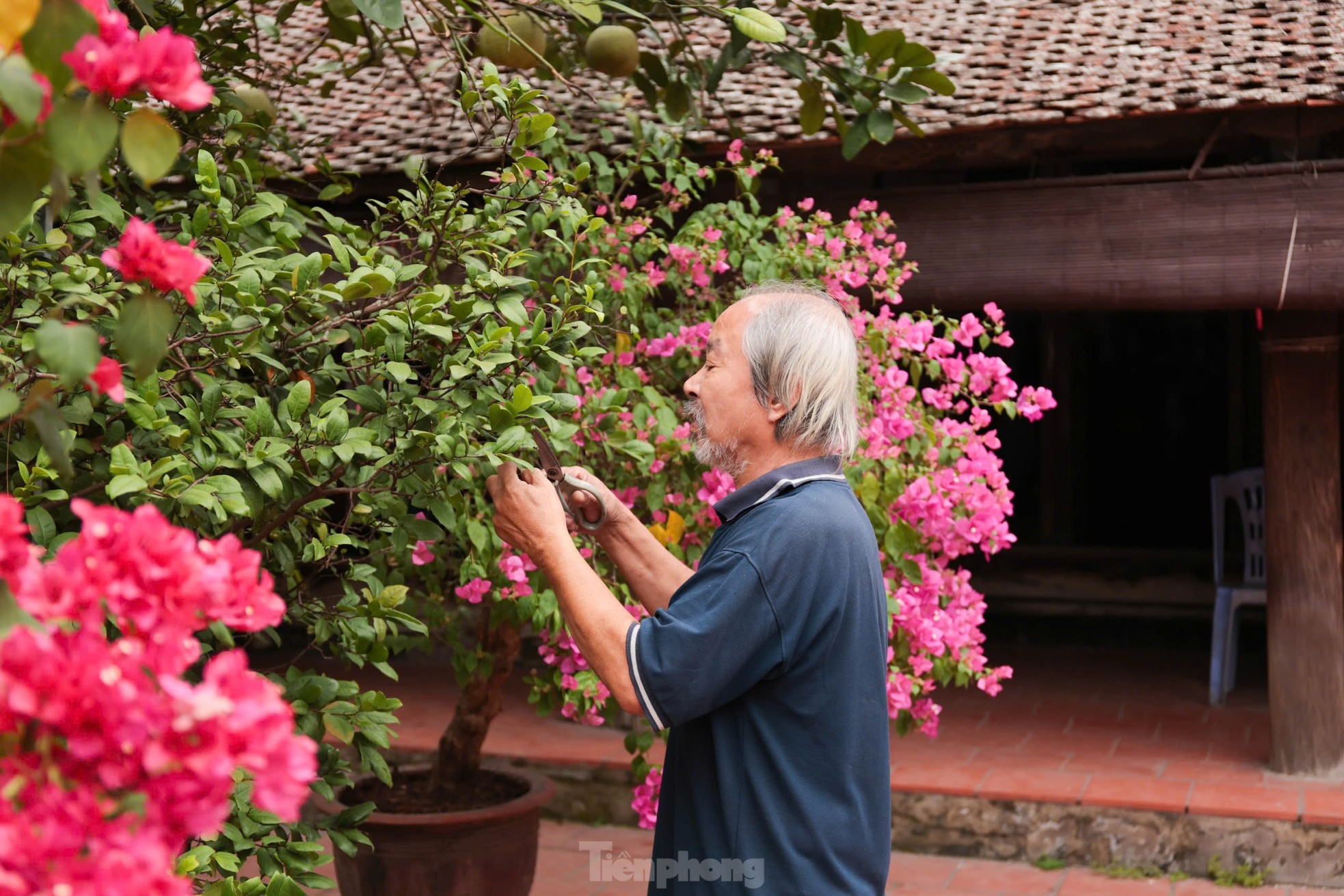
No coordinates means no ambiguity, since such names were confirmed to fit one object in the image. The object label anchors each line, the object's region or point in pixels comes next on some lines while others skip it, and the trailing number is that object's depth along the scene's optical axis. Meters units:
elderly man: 1.72
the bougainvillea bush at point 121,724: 0.77
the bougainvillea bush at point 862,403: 3.29
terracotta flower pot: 3.64
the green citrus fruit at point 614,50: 3.36
